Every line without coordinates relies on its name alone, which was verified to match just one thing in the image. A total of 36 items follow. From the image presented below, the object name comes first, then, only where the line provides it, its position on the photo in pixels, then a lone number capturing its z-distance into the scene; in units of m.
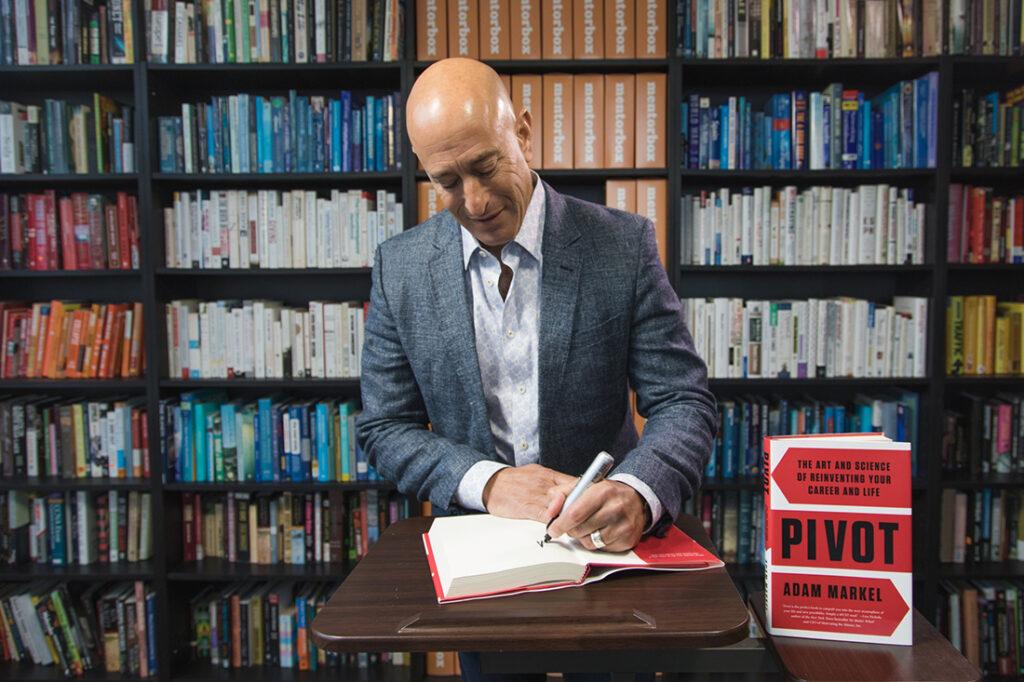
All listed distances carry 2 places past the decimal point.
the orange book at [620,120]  2.29
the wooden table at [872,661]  0.73
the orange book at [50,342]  2.36
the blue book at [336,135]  2.32
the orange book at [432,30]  2.27
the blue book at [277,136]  2.33
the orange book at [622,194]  2.30
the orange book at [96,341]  2.37
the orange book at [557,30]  2.27
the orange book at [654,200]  2.29
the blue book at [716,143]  2.31
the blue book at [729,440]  2.37
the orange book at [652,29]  2.25
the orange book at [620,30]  2.26
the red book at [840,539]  0.81
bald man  1.03
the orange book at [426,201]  2.29
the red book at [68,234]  2.35
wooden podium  0.67
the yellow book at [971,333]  2.34
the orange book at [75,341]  2.37
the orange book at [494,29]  2.27
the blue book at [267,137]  2.32
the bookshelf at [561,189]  2.27
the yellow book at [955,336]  2.33
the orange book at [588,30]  2.26
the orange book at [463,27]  2.27
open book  0.76
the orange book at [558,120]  2.30
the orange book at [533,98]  2.30
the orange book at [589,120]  2.29
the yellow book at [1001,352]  2.33
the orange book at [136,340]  2.39
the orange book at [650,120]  2.28
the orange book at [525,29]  2.27
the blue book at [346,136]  2.32
